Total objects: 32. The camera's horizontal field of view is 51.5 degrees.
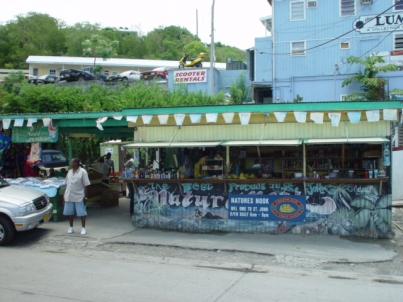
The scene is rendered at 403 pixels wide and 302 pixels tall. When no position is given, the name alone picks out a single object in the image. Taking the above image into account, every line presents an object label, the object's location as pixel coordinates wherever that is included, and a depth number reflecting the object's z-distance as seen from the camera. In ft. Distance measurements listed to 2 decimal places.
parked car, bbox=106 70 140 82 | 121.08
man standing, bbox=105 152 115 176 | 54.84
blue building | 77.46
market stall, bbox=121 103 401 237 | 30.76
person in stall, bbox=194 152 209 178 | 37.37
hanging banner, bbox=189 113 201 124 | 32.65
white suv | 29.78
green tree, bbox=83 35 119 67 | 156.04
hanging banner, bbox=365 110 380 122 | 29.39
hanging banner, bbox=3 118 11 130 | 39.88
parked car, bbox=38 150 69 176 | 76.32
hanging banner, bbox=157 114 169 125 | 33.71
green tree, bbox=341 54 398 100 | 71.56
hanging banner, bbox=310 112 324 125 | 30.32
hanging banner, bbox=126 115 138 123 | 34.35
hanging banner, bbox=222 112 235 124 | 31.96
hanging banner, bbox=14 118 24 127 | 39.42
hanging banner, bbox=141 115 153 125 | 33.91
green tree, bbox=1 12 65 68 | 206.71
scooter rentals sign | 96.95
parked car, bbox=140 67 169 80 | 122.72
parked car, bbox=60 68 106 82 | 122.11
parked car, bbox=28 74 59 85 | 123.54
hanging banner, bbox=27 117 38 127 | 38.88
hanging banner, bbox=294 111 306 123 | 30.50
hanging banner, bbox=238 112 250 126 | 31.55
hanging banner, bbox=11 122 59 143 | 39.99
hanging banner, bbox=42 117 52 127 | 38.81
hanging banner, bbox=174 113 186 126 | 33.12
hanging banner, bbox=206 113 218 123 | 32.35
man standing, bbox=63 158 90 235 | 32.96
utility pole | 75.74
